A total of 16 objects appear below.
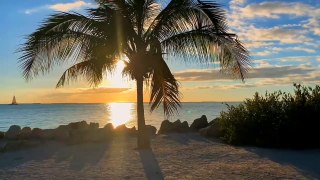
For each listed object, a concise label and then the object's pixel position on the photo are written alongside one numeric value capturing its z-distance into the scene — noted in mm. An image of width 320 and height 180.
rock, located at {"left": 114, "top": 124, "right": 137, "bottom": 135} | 10413
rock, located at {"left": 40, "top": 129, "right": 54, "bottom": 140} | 9807
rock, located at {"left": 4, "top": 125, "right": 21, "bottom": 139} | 10786
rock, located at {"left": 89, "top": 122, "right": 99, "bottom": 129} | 11031
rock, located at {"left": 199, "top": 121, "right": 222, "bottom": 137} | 9902
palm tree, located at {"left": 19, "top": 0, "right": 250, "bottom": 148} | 7482
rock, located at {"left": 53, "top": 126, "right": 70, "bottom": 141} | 9611
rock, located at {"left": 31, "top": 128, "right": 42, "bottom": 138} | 10085
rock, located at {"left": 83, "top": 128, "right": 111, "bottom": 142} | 9123
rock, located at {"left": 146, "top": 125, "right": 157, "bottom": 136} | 10634
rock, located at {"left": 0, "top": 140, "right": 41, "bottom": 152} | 8587
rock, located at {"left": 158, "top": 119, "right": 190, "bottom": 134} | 11210
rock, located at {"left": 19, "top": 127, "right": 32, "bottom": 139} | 10221
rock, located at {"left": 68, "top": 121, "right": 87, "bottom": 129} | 11433
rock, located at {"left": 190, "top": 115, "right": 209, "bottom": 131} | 11682
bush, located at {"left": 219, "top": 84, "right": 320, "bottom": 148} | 8209
